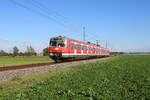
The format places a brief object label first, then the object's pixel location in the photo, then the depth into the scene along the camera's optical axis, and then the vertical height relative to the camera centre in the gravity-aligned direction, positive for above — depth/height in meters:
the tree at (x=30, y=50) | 117.06 +2.69
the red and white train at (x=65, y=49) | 22.12 +0.72
